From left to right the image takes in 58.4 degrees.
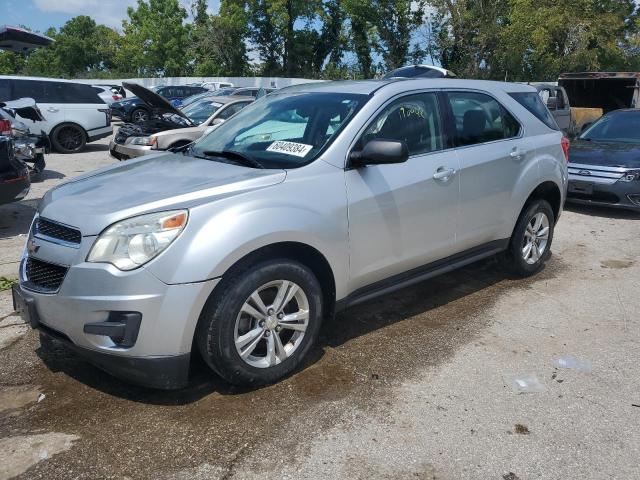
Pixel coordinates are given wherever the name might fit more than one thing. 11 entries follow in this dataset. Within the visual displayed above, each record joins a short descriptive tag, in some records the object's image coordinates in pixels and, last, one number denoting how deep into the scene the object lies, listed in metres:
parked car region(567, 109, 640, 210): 7.75
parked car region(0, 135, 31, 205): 6.23
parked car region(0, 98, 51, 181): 7.80
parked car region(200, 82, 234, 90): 29.66
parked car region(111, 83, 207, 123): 22.08
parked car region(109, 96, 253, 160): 10.15
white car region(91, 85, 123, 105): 25.13
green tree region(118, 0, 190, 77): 51.62
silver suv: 2.88
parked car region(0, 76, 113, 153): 13.29
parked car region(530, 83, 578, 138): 13.40
